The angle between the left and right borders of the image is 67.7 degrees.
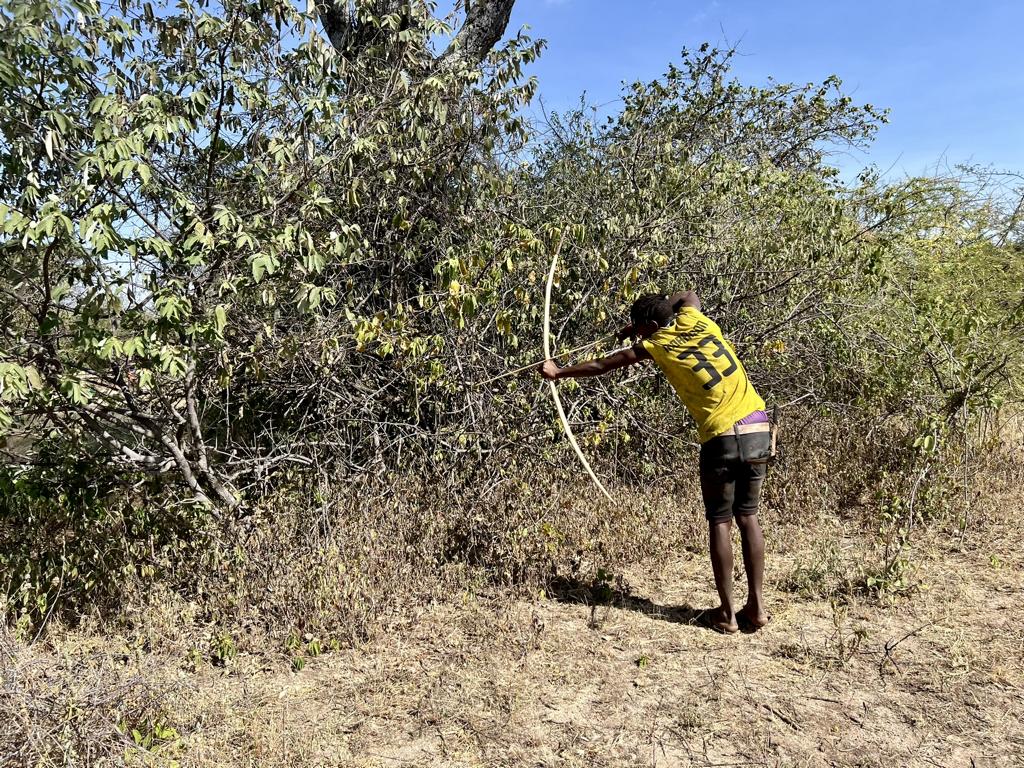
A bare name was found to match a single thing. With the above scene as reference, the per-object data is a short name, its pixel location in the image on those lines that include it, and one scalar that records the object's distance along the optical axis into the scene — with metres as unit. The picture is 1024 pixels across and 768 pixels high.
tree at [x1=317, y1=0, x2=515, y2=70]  4.97
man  3.67
